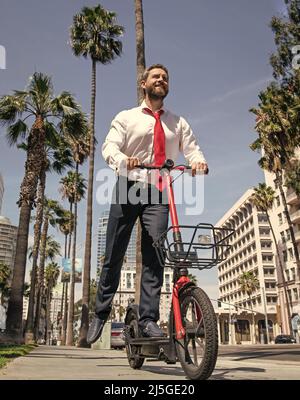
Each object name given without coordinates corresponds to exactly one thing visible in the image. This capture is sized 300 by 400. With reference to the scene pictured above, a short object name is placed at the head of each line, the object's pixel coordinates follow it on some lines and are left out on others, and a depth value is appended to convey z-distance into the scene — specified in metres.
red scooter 2.77
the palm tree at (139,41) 11.62
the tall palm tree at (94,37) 25.17
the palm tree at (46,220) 31.89
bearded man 3.67
